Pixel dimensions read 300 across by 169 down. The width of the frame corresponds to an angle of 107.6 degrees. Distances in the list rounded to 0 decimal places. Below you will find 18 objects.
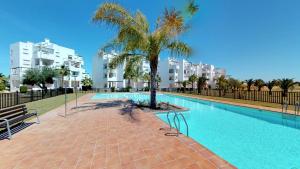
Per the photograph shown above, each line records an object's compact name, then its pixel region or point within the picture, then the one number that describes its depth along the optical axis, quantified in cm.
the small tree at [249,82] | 3427
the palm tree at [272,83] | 2803
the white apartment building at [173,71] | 4373
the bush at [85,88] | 3216
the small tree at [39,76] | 2099
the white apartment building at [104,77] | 3708
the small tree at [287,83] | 2132
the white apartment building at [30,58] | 3300
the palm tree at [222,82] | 2805
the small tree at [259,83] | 3486
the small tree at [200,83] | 2326
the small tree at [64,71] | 2399
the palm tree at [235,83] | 3140
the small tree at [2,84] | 2471
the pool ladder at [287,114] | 661
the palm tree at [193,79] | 3372
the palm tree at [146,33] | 688
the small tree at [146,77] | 3321
